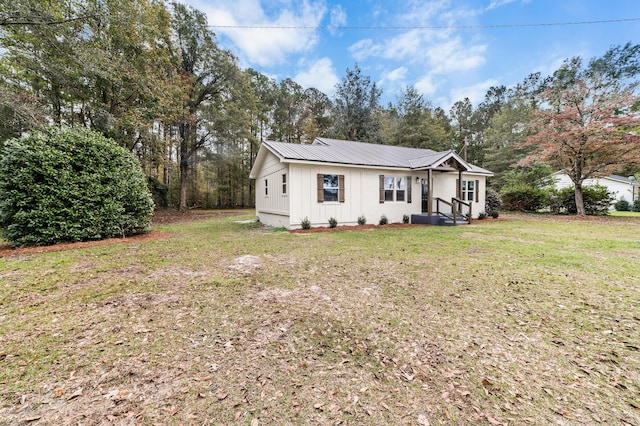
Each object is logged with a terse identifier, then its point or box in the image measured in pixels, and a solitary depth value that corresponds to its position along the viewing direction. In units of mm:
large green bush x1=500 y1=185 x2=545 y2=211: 18406
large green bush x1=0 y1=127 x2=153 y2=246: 6527
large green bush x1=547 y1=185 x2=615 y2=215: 16109
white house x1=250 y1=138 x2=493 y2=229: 10531
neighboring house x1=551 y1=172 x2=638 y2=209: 22609
